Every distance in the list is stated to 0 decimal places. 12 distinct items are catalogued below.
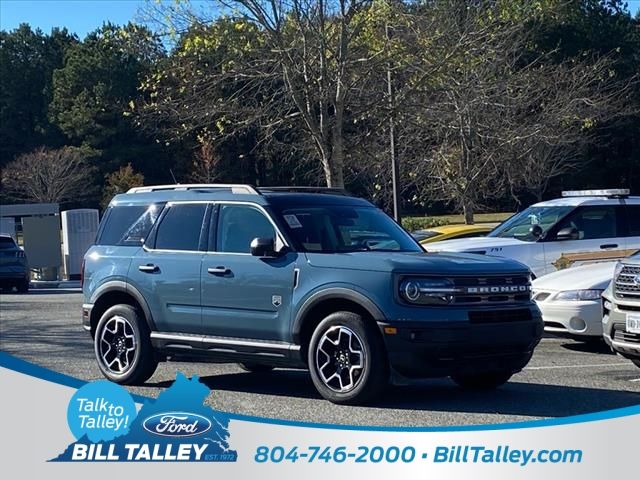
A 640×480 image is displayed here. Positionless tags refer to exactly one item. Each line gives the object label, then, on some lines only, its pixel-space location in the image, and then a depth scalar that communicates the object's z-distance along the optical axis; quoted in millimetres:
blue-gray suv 7738
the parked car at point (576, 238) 14000
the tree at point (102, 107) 52969
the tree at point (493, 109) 22812
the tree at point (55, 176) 52406
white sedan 11148
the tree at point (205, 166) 47341
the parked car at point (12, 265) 24547
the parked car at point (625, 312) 8656
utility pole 22200
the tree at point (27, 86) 60531
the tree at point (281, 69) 21312
